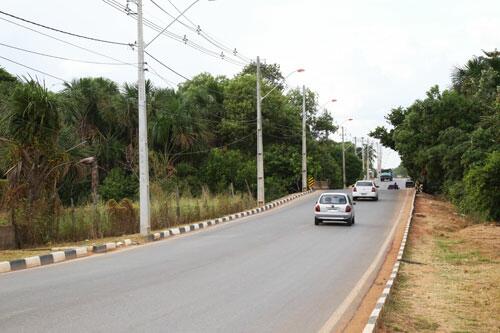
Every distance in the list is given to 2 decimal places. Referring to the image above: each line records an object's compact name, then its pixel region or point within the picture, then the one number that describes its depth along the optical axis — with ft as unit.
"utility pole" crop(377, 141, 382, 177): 452.26
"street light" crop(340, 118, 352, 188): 299.79
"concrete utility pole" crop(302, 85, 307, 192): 180.88
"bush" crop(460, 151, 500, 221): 105.81
